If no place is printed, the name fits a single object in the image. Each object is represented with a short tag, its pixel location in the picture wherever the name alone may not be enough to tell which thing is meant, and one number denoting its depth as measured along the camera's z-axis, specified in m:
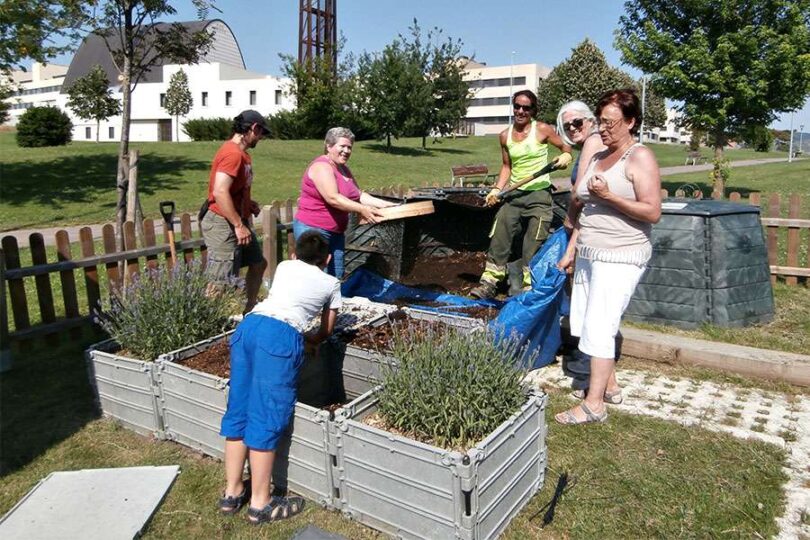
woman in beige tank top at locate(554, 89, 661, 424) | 3.22
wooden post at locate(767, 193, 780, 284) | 7.03
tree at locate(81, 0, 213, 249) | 9.14
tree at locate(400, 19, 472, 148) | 29.88
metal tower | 43.09
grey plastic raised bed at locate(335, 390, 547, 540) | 2.50
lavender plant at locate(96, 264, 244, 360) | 3.81
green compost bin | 5.21
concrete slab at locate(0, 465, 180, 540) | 2.78
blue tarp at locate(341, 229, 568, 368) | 4.27
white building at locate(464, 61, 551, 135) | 83.00
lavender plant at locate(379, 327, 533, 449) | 2.76
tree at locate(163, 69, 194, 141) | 43.75
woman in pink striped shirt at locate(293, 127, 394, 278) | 4.45
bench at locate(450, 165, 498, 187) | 18.23
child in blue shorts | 2.82
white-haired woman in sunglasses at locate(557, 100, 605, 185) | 4.11
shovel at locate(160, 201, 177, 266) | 4.98
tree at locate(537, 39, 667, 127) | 47.53
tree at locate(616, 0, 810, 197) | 15.09
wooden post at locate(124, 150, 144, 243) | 6.11
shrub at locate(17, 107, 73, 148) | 26.12
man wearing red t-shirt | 4.52
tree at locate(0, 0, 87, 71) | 10.13
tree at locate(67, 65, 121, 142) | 34.22
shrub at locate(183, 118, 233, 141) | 38.62
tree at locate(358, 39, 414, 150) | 28.23
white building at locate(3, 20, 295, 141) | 53.88
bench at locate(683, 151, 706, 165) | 38.69
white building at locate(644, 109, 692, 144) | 103.88
